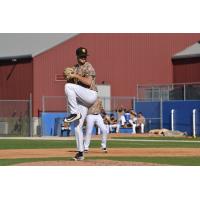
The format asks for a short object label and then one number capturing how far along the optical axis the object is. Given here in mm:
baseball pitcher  15688
